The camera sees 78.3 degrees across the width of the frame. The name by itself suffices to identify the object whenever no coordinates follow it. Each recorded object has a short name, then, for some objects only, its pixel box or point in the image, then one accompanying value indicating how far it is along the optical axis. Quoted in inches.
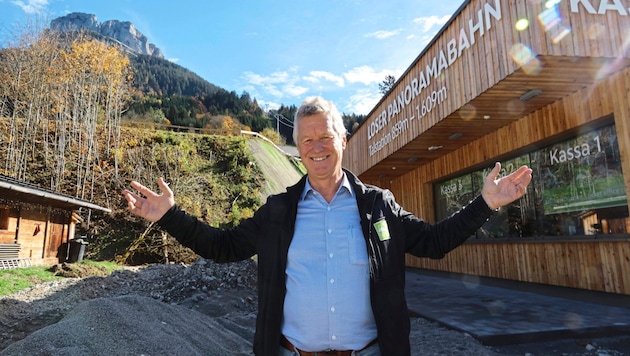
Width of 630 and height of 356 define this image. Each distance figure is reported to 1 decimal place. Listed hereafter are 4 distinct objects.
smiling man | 62.5
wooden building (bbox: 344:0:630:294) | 171.2
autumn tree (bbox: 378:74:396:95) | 1998.0
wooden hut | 532.1
